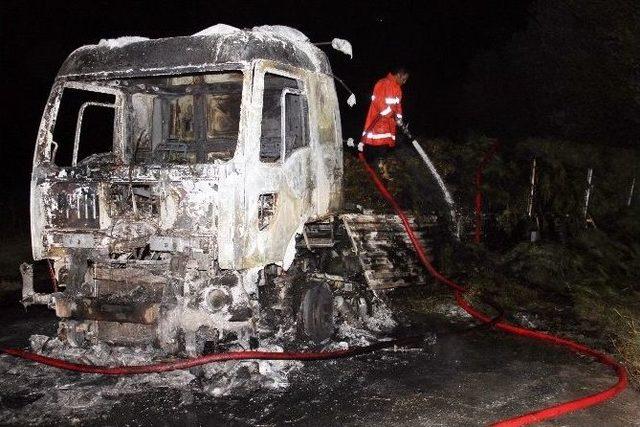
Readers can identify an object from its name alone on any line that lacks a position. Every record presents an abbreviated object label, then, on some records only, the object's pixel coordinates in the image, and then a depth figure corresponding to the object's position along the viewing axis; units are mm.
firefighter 7562
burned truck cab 4574
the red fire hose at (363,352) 4104
